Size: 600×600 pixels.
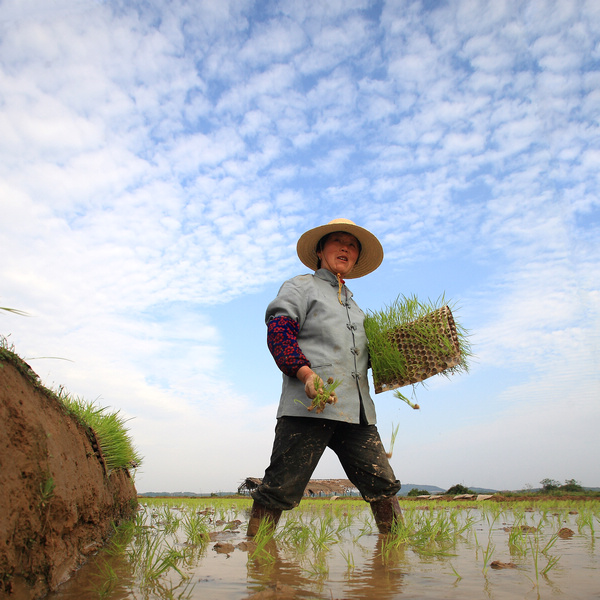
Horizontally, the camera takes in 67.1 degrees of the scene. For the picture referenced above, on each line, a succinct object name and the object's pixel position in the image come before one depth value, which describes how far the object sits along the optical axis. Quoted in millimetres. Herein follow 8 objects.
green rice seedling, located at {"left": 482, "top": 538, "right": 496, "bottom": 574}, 1832
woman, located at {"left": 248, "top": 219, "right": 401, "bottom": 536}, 2670
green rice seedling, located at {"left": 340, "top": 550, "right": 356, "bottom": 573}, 1877
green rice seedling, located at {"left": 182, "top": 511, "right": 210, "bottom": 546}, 2580
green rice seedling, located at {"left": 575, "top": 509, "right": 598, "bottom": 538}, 3244
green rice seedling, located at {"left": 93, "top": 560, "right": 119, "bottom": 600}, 1496
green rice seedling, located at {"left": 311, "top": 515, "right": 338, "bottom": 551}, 2342
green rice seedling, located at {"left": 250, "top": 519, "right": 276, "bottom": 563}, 2037
